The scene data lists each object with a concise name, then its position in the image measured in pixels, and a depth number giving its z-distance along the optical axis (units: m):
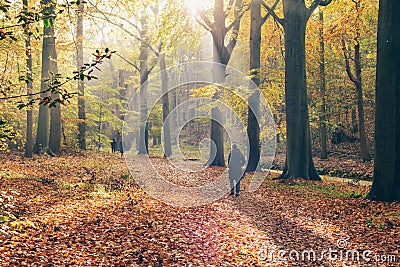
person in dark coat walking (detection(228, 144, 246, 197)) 12.97
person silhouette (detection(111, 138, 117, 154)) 31.23
